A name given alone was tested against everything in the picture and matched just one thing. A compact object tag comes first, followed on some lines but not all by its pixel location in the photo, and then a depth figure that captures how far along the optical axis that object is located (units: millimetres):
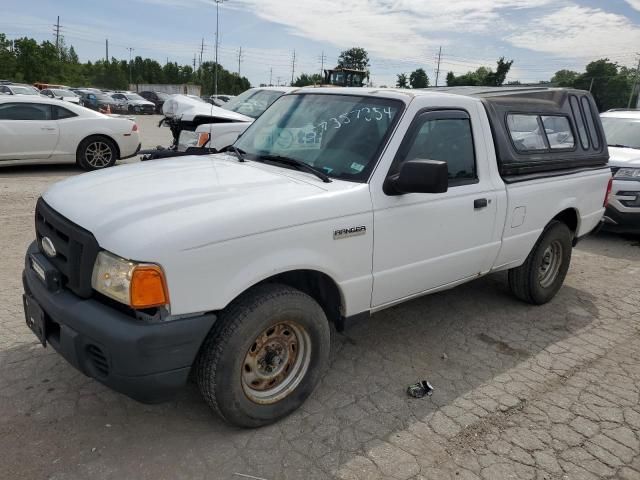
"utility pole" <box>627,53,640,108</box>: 62084
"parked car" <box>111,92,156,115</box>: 39203
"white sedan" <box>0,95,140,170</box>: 9656
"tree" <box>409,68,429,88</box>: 74712
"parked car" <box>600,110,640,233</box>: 7359
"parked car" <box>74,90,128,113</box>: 36062
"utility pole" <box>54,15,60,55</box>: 95012
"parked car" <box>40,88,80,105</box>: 30936
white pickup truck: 2385
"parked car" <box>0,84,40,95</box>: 24312
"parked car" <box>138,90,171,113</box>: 46397
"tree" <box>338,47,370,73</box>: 82438
